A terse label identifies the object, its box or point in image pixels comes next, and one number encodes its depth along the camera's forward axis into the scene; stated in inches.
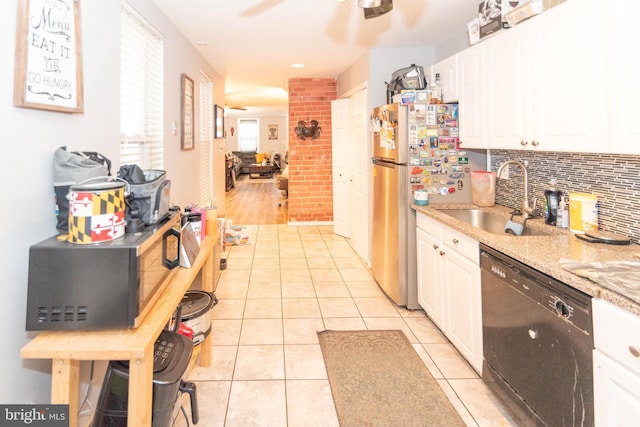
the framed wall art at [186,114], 130.0
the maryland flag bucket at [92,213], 47.6
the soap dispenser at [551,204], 84.9
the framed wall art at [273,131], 587.8
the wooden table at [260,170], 529.7
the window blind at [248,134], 589.0
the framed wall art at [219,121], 206.4
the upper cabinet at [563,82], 57.4
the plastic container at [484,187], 111.5
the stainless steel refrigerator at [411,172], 115.1
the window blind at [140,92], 88.8
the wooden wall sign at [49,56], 49.9
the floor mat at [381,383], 72.3
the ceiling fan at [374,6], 59.6
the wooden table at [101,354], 44.6
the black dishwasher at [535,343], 51.7
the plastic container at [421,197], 115.6
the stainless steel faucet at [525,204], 90.5
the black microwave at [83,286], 45.7
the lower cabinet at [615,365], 43.2
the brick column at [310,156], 233.8
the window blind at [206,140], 176.3
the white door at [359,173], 170.1
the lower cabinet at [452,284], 81.7
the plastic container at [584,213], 76.0
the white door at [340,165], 206.4
